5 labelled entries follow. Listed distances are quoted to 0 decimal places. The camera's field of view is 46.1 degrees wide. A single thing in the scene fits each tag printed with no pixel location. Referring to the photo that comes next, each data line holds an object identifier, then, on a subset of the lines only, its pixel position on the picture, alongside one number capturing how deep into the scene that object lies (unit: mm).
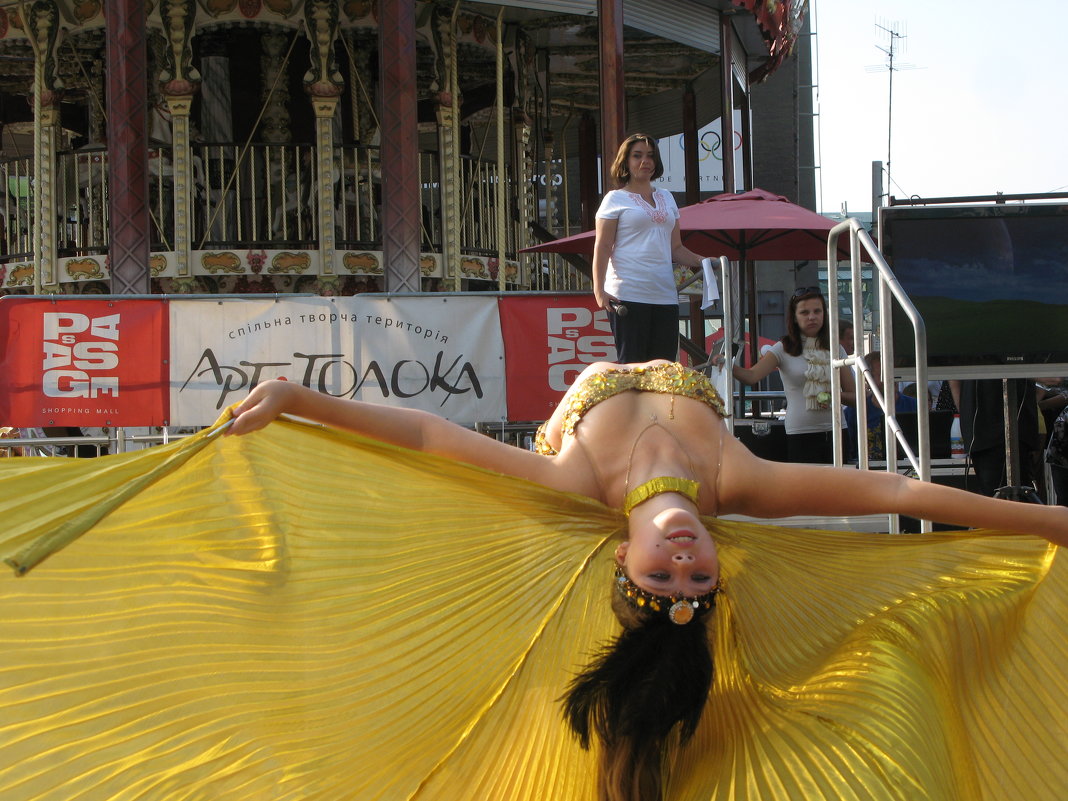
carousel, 13547
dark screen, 6676
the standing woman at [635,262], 7492
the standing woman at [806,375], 7816
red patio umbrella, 10891
